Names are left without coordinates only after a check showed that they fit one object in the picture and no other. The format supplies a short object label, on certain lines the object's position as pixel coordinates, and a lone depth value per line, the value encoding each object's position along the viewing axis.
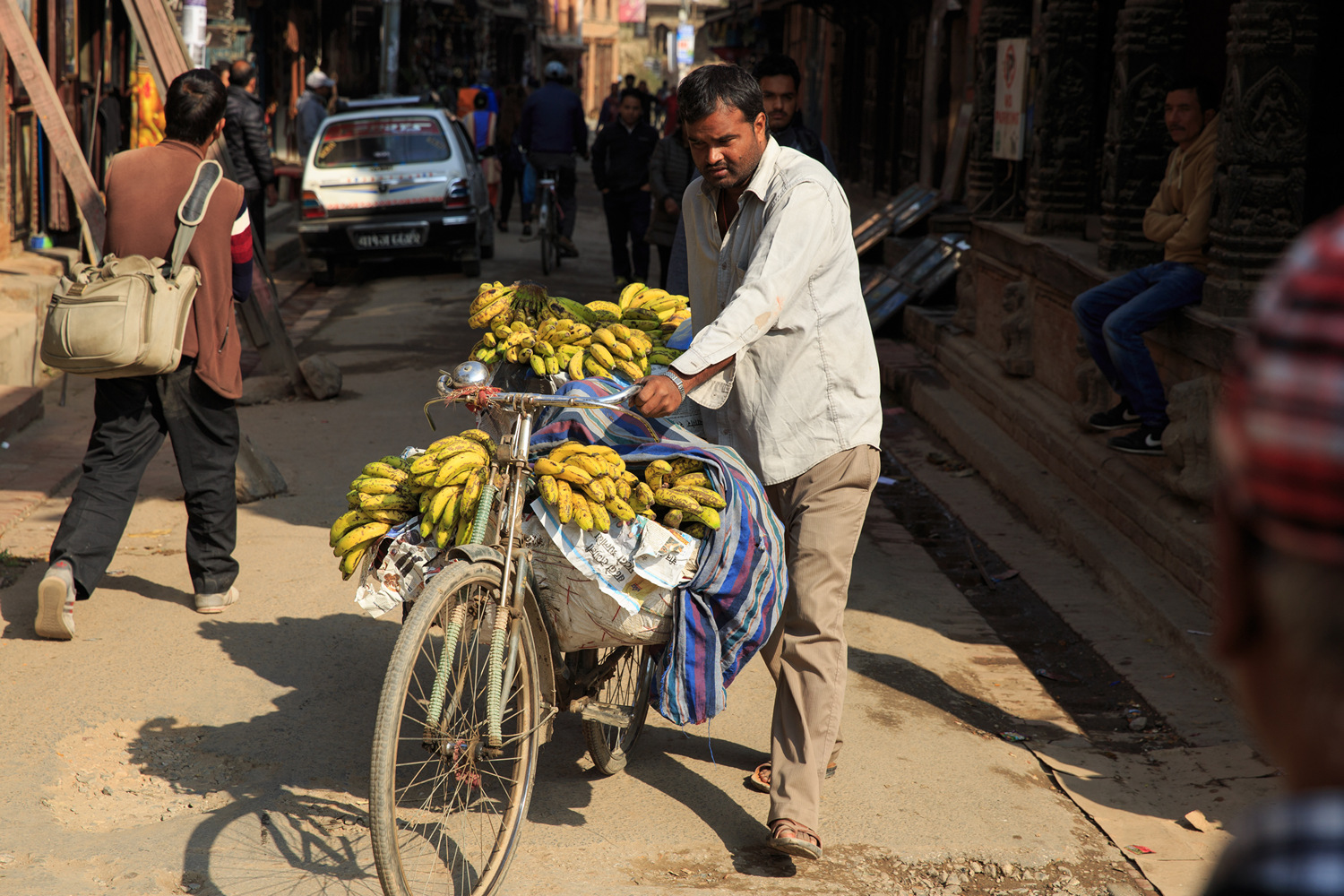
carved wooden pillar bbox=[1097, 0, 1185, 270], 6.71
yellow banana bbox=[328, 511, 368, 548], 3.33
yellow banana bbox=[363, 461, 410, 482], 3.39
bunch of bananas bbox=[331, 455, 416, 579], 3.27
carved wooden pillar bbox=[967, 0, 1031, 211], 9.71
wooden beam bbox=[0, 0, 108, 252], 6.57
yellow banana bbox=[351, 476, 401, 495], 3.33
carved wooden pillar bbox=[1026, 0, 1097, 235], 8.05
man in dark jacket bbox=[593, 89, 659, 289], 11.38
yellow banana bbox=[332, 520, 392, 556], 3.26
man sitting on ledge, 5.95
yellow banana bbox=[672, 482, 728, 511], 3.17
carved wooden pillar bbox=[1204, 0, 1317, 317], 5.30
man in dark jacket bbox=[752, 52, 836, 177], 6.20
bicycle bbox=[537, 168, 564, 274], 13.96
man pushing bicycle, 3.32
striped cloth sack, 3.18
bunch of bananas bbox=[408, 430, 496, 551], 3.17
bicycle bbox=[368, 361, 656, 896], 2.75
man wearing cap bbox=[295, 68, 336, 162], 16.64
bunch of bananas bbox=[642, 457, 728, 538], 3.16
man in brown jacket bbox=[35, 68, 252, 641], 4.66
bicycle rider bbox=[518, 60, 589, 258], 14.31
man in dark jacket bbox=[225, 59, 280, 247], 11.45
